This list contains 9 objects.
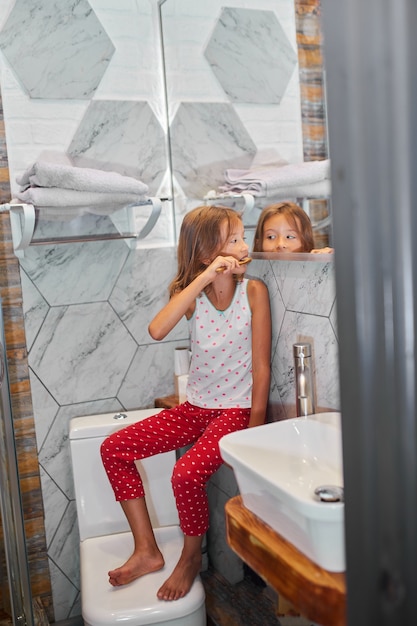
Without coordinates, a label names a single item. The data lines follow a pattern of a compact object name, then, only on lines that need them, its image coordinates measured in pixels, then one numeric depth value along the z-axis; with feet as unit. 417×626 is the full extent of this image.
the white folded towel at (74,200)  6.65
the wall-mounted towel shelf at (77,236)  6.69
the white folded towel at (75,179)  6.60
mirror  5.38
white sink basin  3.47
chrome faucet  5.44
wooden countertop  3.35
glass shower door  6.43
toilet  5.80
